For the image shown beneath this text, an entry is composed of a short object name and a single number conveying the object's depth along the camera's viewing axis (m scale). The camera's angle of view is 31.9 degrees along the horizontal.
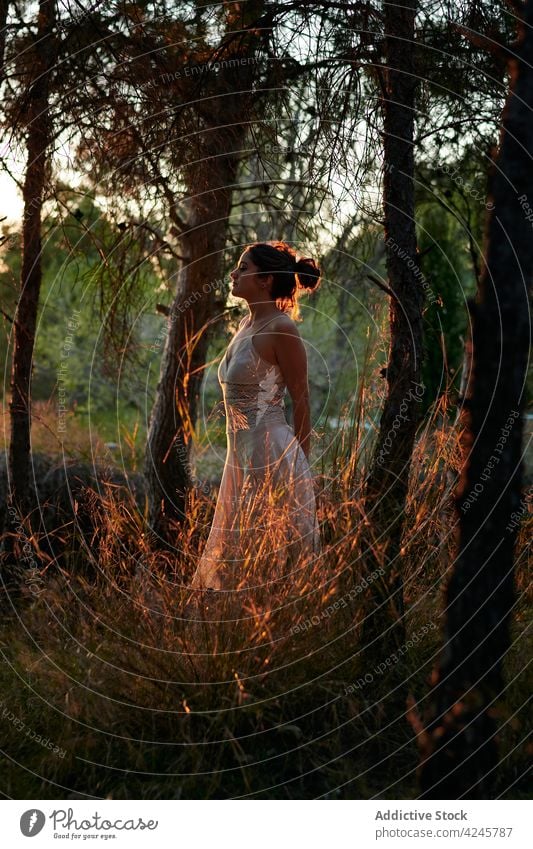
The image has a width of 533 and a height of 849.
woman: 5.16
